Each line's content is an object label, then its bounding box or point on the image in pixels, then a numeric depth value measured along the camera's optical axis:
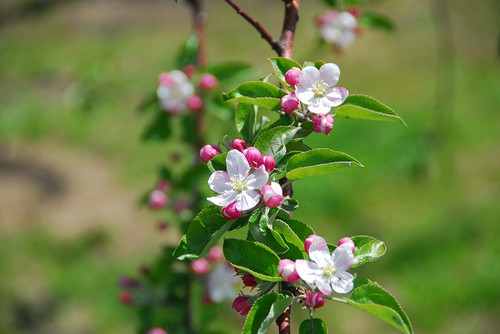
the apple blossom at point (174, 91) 1.43
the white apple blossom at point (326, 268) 1.07
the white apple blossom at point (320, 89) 1.10
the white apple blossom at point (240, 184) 1.08
